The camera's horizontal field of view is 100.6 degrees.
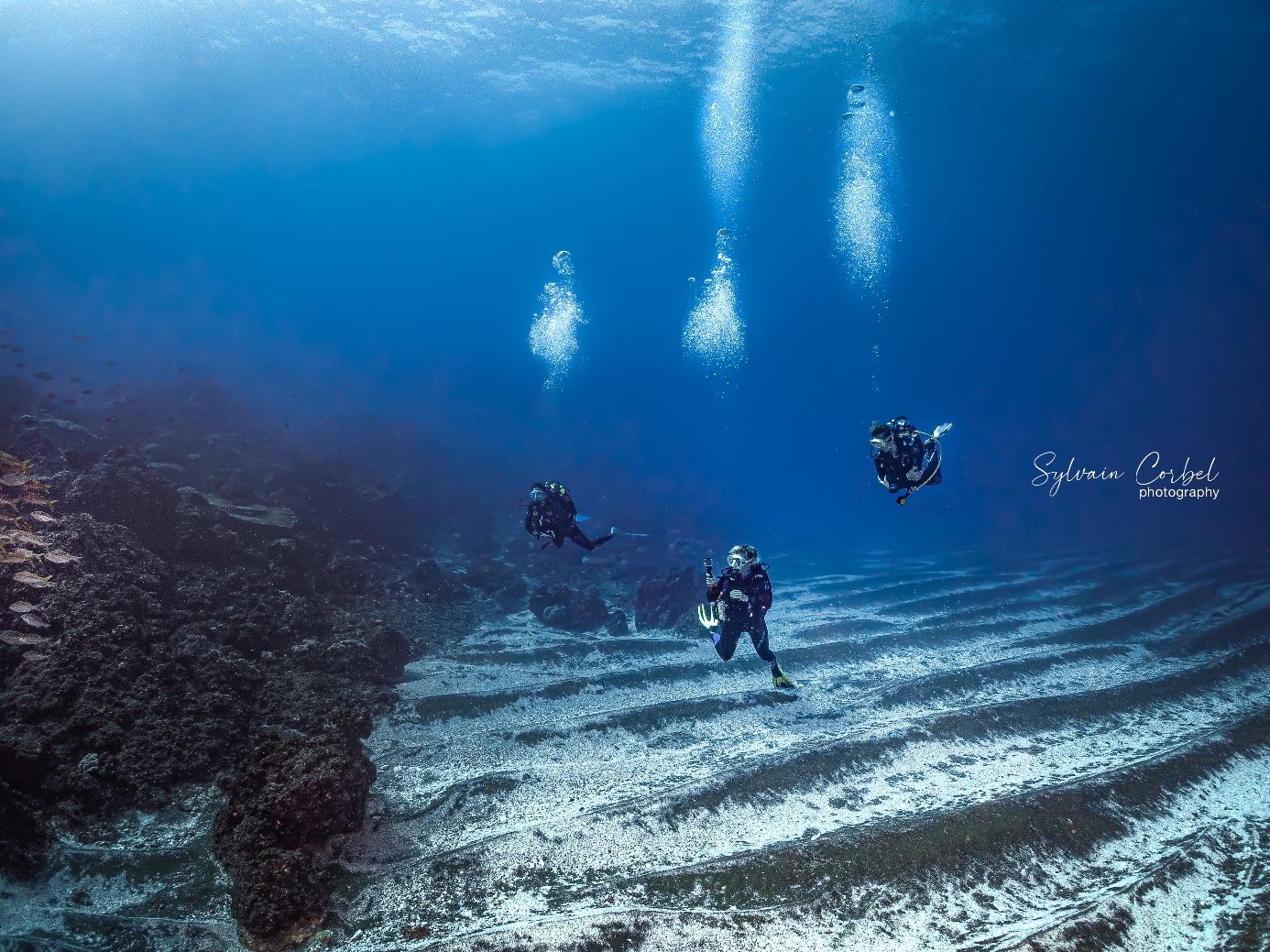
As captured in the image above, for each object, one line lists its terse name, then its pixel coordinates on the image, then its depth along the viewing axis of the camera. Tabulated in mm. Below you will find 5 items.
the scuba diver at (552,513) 11109
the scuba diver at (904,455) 8724
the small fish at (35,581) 7488
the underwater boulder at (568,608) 14484
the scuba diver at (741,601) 9055
